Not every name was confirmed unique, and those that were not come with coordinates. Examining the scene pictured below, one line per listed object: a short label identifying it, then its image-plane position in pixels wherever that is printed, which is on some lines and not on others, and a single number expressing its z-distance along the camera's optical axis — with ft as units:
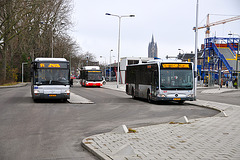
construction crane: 330.83
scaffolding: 217.77
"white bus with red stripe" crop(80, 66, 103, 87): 171.49
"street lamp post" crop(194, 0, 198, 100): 90.70
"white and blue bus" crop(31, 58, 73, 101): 68.64
